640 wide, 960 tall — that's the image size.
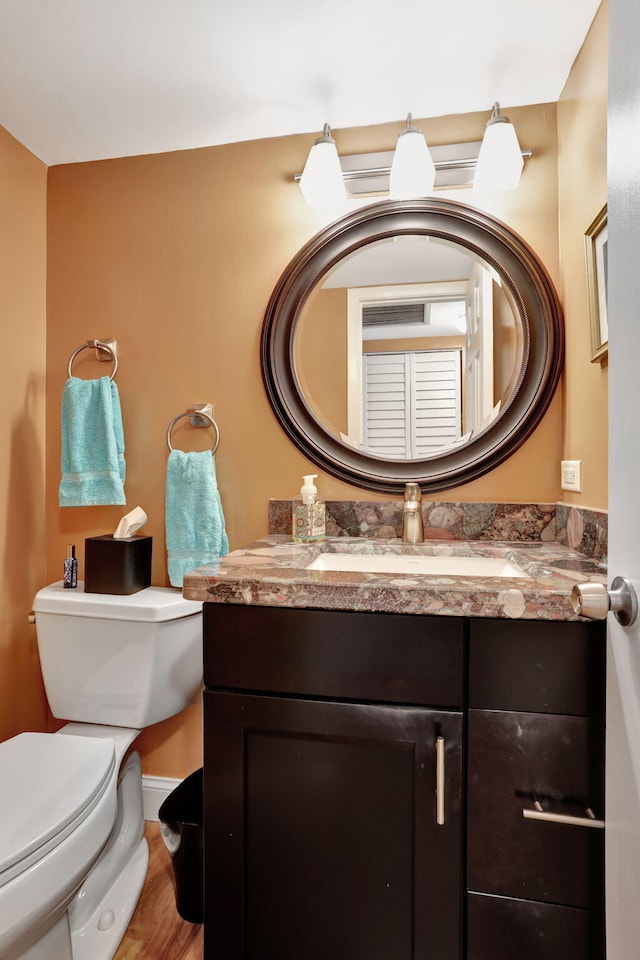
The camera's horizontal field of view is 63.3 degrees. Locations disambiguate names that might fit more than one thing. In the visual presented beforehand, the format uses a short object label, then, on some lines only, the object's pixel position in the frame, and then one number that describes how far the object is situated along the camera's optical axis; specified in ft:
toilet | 3.21
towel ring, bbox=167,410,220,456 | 5.30
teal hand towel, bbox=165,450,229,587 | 5.06
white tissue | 5.07
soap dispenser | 4.62
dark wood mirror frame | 4.69
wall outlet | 4.28
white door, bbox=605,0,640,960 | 1.87
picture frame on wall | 3.68
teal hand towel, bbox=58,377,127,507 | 5.28
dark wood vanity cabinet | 2.75
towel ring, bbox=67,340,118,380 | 5.53
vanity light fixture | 4.51
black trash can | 4.08
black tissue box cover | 4.90
